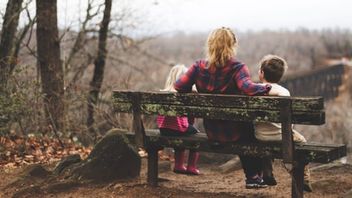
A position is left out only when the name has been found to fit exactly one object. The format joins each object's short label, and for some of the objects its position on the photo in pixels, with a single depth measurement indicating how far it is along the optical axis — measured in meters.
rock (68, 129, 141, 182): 6.73
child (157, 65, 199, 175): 6.48
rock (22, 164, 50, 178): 7.16
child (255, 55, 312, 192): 5.69
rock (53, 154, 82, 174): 7.17
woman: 5.69
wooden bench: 5.19
